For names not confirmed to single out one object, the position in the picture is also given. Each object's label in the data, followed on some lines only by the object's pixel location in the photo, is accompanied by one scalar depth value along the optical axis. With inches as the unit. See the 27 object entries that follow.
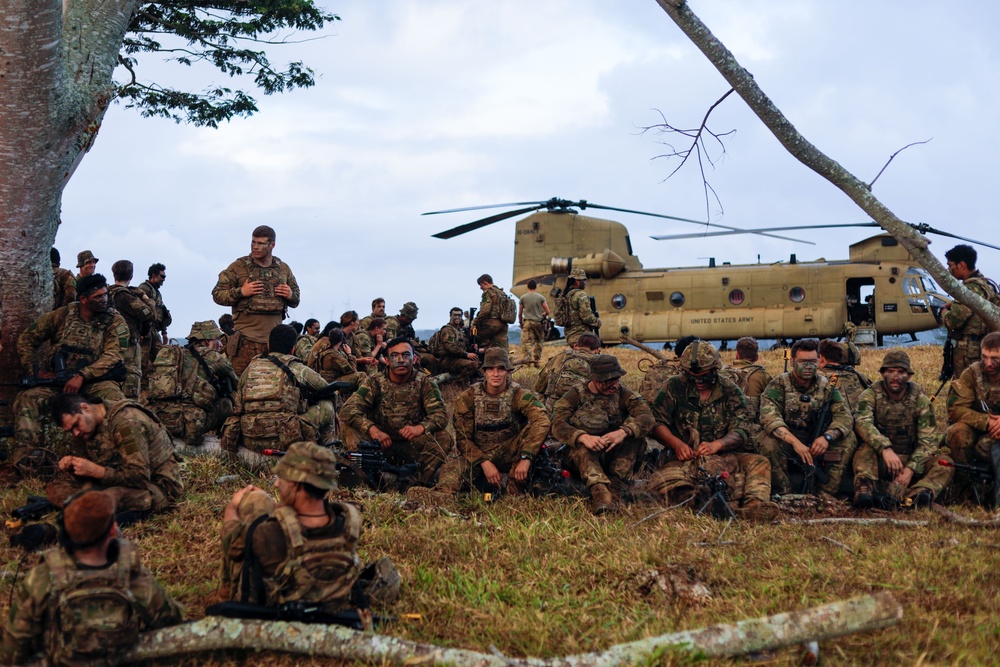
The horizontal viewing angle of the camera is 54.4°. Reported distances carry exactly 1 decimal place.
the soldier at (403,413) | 360.8
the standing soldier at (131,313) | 380.8
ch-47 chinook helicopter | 956.0
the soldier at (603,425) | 343.0
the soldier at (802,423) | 355.3
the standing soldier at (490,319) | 664.4
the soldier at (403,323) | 676.1
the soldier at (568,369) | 434.6
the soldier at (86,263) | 462.6
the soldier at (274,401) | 369.1
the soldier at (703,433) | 341.4
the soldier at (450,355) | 616.4
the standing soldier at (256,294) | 436.8
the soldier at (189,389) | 400.8
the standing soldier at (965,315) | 422.6
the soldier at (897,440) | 344.2
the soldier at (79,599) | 186.7
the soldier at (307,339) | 561.3
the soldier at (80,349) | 352.2
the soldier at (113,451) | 278.5
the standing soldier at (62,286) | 419.5
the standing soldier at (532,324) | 741.3
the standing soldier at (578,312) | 665.0
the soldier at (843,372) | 401.7
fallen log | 199.3
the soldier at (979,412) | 337.7
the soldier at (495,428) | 346.9
